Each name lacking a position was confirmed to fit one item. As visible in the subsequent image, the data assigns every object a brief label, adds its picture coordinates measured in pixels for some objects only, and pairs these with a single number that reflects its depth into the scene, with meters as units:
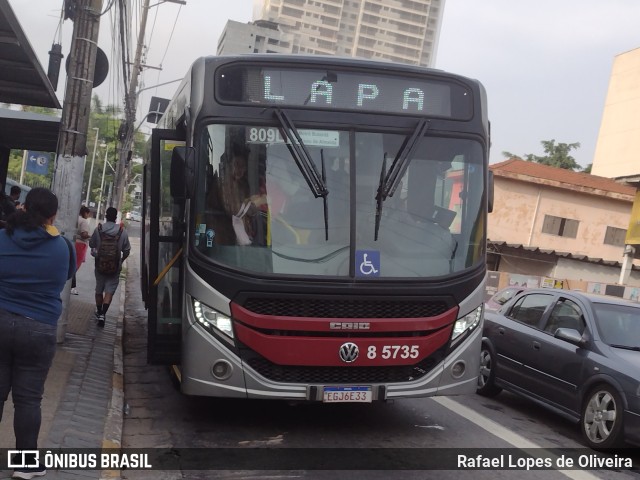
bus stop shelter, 8.47
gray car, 7.22
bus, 6.45
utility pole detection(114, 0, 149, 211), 31.02
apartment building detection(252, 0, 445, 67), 149.25
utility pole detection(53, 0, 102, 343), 9.81
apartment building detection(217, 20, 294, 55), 127.50
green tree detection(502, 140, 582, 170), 59.77
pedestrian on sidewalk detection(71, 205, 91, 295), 14.62
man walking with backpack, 11.99
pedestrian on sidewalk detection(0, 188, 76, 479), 4.76
